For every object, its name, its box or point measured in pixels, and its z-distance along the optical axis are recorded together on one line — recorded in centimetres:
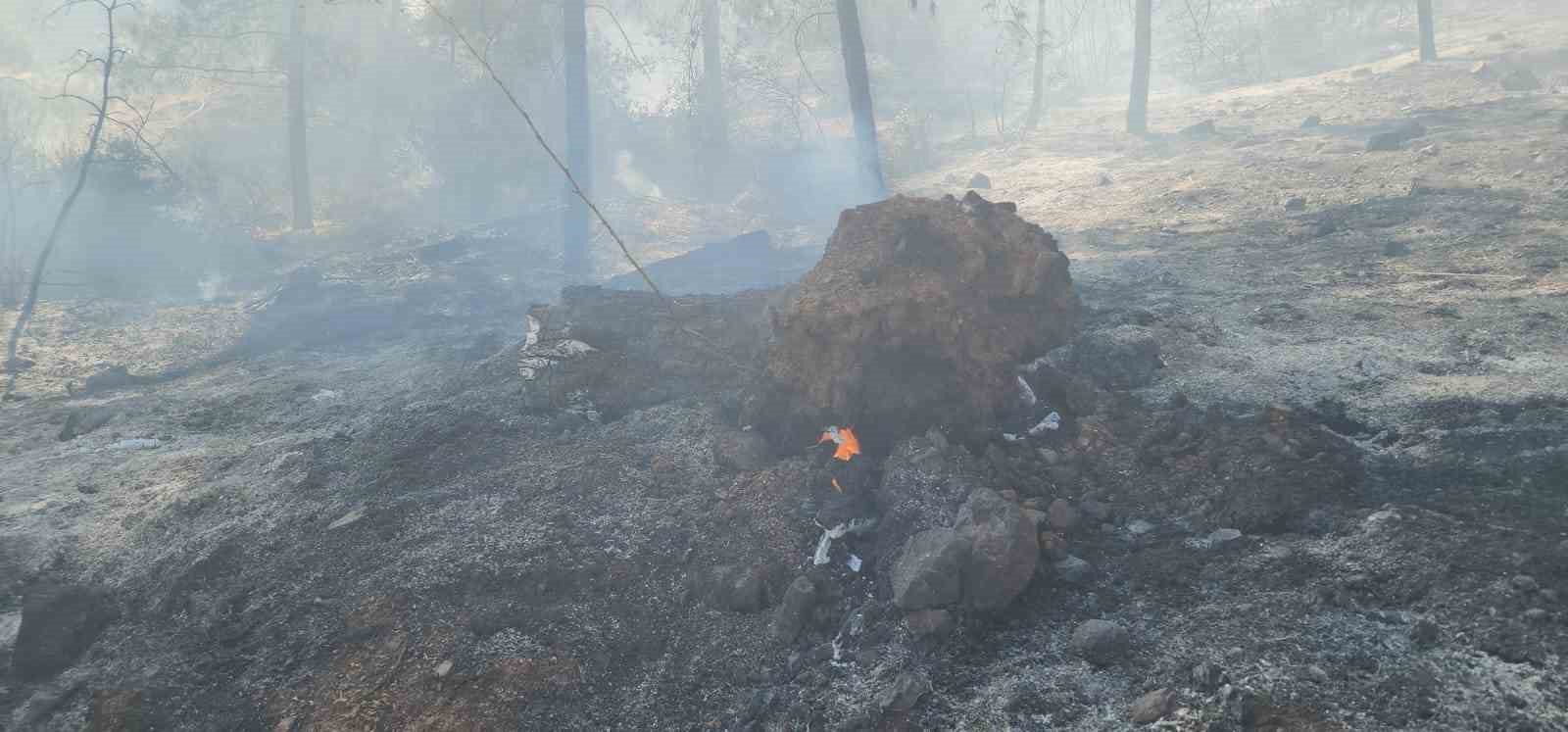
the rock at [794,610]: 346
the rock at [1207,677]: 258
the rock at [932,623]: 320
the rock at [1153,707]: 253
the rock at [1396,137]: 1057
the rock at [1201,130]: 1552
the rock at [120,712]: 335
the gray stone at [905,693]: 290
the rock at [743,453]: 494
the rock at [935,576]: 330
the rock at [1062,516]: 368
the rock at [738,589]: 369
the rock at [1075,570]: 336
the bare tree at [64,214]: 1024
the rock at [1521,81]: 1312
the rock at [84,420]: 658
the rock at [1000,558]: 326
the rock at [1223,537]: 338
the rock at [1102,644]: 288
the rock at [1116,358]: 521
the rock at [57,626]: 381
